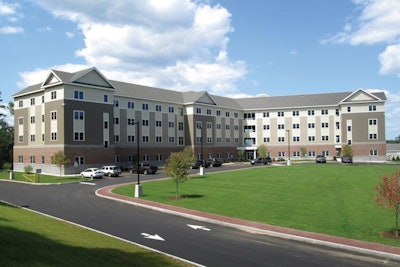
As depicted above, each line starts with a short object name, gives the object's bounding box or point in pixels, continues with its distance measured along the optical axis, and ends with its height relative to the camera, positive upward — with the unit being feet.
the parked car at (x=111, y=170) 163.43 -10.88
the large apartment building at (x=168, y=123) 174.19 +13.24
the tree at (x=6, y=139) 259.25 +6.28
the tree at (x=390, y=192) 50.54 -7.17
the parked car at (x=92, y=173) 154.30 -11.26
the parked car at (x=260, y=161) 228.02 -11.19
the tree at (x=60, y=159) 155.43 -5.04
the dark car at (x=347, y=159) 218.07 -10.83
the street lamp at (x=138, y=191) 93.25 -11.53
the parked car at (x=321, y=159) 229.86 -10.74
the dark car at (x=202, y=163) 198.45 -10.85
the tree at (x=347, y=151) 209.67 -5.59
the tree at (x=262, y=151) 257.77 -6.03
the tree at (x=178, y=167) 92.53 -5.69
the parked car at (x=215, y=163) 215.72 -11.12
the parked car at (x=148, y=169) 171.94 -11.06
